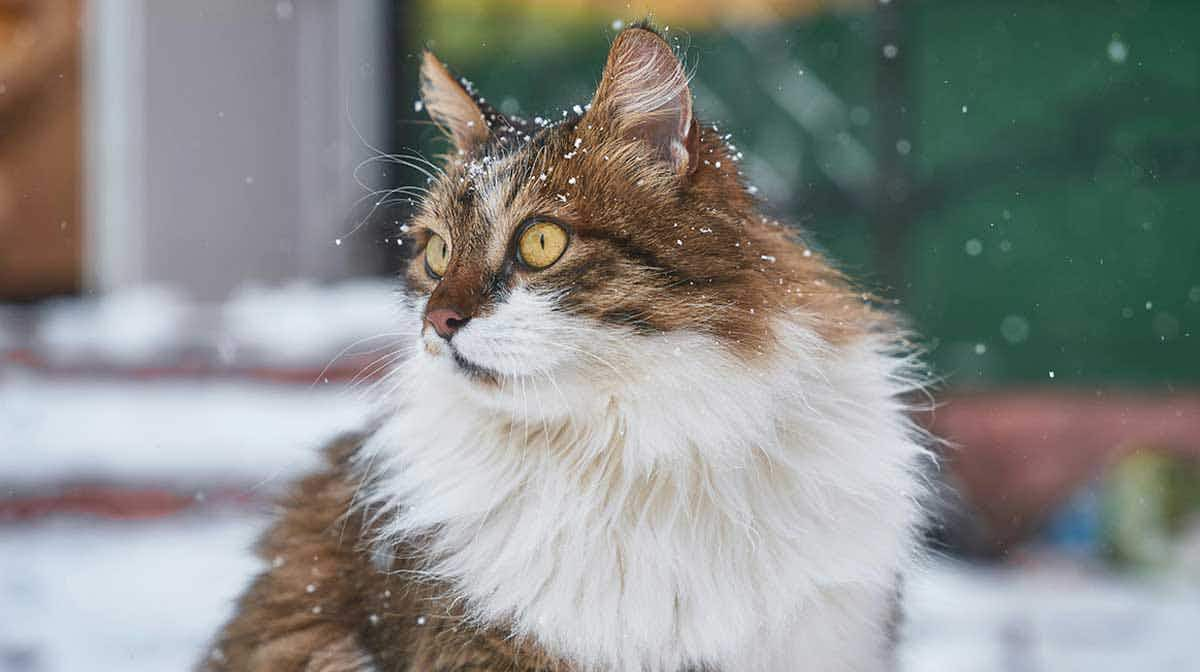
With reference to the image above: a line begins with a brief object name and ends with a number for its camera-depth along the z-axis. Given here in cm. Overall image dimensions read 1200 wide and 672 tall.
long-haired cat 101
